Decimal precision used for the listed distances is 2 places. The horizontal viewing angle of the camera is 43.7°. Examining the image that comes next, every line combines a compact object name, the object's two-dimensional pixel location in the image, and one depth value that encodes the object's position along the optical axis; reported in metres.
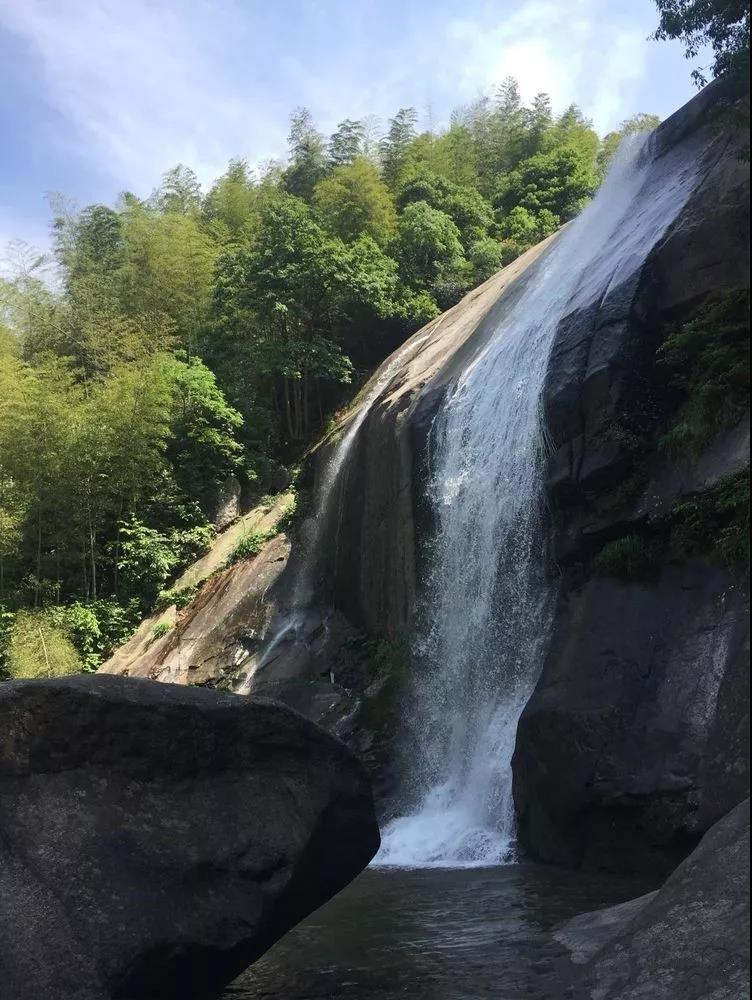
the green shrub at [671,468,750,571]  8.77
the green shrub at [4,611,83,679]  21.78
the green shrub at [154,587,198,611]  23.03
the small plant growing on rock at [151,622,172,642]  21.72
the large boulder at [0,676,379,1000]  5.04
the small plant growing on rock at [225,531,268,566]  22.17
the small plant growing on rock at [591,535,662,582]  10.32
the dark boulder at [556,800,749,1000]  4.51
